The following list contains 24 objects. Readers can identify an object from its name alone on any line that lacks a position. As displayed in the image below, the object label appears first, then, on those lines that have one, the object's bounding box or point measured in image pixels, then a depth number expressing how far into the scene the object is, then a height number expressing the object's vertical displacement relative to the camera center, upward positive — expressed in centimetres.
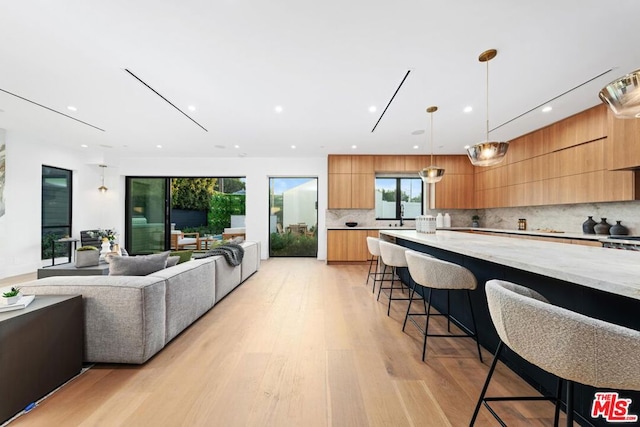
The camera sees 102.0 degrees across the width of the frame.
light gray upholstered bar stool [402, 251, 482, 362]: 187 -44
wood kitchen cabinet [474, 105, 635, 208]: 358 +80
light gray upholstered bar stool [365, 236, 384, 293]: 355 -43
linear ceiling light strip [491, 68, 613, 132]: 278 +153
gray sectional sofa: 185 -71
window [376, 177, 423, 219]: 695 +49
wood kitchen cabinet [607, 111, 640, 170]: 315 +92
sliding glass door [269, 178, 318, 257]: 694 -6
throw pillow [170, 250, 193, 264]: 323 -51
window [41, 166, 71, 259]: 551 +13
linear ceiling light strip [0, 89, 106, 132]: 337 +156
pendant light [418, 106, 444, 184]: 374 +62
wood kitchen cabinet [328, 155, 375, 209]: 648 +85
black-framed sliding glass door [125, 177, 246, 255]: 709 +17
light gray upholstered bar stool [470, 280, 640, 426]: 74 -40
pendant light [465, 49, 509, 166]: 253 +67
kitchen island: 104 -39
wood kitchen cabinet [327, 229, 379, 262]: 616 -76
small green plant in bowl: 151 -49
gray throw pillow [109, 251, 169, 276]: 230 -46
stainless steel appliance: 295 -31
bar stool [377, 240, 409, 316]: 276 -44
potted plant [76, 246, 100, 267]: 342 -56
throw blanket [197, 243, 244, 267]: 334 -50
